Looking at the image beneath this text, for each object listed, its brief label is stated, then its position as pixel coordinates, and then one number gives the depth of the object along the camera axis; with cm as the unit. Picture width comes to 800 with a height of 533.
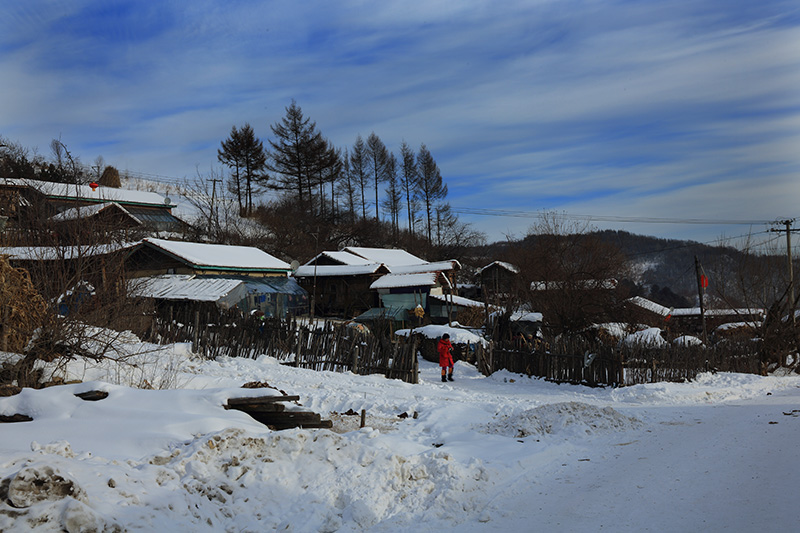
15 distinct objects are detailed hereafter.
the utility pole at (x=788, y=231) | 3120
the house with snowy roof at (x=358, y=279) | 3988
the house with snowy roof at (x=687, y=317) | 2702
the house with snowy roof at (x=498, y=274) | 4802
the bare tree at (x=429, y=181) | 7194
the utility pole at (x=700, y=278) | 2741
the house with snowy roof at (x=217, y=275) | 2484
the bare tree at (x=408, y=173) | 7256
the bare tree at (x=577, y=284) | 2522
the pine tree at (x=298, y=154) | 6350
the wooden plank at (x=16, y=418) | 610
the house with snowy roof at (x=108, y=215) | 1075
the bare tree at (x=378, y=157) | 7300
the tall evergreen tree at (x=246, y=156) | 6538
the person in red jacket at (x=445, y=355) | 1798
